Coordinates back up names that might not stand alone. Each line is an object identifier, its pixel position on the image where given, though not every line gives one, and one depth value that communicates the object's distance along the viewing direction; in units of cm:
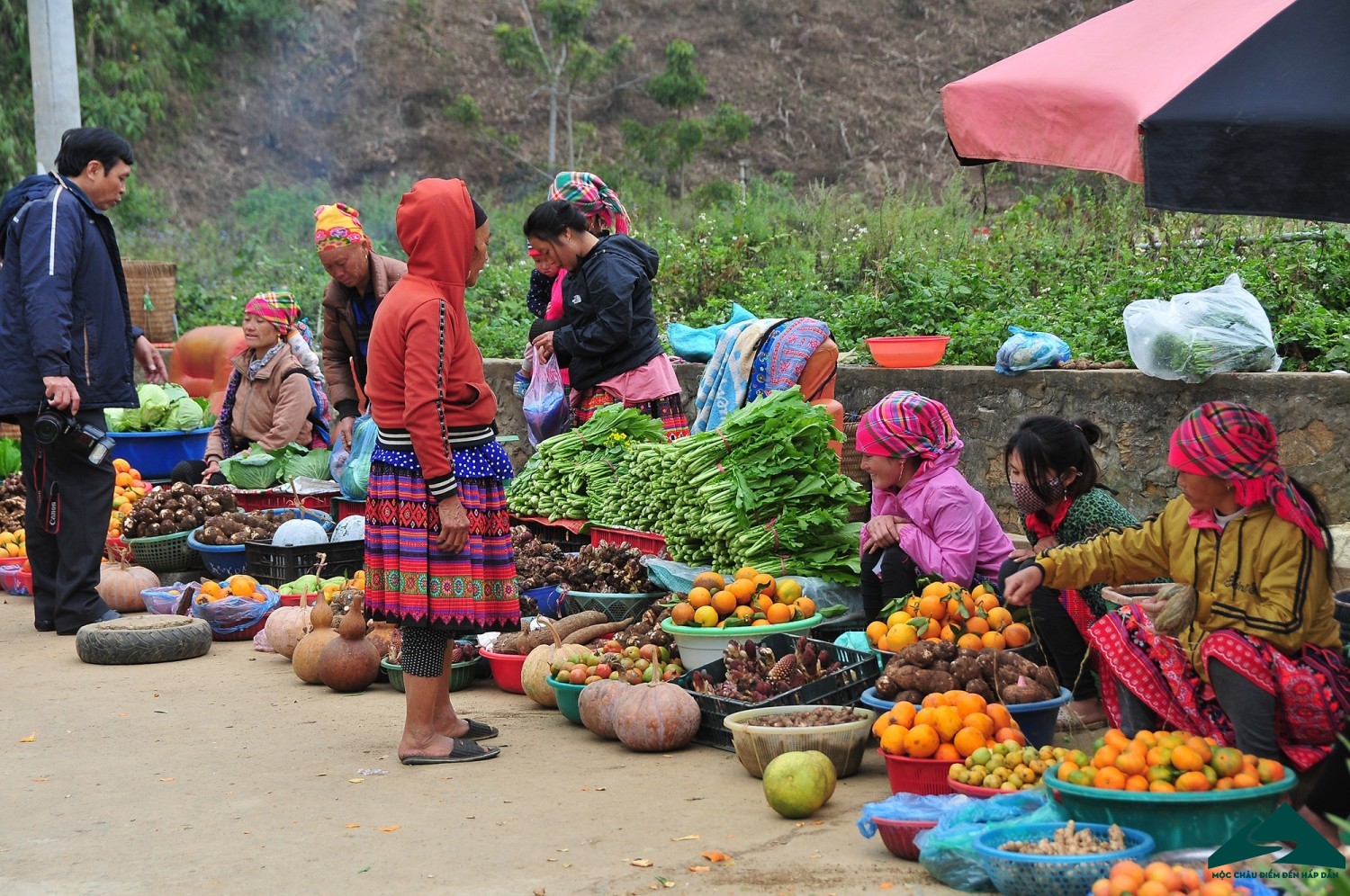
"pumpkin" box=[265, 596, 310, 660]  669
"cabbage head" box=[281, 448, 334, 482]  895
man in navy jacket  689
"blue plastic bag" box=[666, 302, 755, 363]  881
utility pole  1155
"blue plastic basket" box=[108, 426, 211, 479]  1028
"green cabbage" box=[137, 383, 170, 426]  1034
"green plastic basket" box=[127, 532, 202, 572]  841
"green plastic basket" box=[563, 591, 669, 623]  633
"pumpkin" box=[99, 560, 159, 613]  803
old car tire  676
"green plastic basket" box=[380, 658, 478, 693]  609
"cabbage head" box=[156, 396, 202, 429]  1044
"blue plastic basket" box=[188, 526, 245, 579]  809
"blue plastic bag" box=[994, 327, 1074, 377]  717
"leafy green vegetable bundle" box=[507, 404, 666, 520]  746
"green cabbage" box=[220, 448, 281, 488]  890
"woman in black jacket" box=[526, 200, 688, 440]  712
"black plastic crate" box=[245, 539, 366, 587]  764
